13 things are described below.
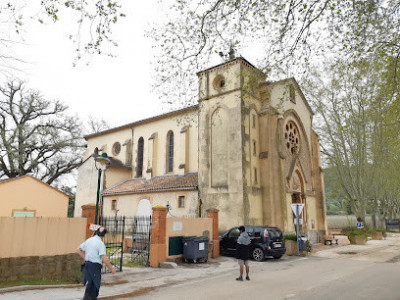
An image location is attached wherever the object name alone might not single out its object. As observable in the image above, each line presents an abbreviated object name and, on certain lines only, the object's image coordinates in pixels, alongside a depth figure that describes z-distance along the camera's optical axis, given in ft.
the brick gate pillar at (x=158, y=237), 42.75
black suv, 49.83
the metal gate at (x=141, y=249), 43.96
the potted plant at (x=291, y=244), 57.88
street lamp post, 34.86
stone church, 66.59
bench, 77.64
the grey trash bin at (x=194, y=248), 45.88
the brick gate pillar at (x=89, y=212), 34.65
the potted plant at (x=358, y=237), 76.33
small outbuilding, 57.41
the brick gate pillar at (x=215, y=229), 53.31
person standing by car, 32.73
